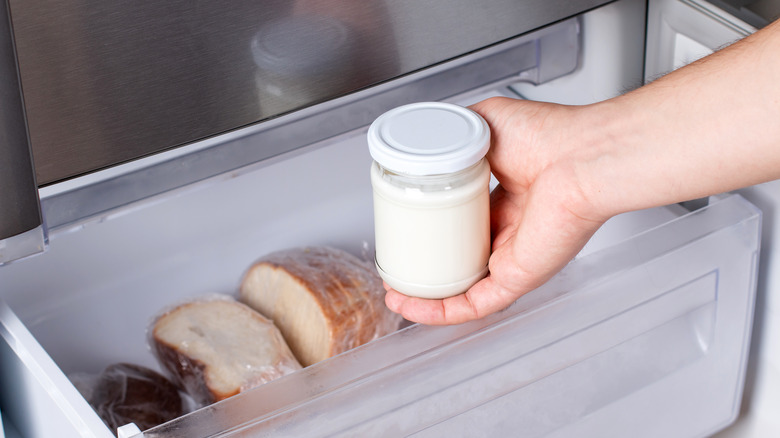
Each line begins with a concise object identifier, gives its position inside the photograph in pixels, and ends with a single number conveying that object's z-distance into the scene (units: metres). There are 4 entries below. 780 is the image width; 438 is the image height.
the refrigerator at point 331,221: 1.00
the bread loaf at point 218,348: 1.13
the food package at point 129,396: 1.14
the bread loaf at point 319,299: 1.16
